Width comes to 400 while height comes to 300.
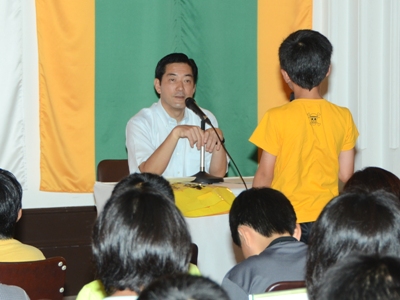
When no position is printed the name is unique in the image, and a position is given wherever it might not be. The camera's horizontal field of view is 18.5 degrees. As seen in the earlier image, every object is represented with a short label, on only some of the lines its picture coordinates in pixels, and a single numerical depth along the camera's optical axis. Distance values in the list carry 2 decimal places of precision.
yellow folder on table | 5.50
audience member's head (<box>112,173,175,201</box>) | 3.97
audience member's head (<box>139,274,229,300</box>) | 1.73
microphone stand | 6.18
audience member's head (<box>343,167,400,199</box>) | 4.26
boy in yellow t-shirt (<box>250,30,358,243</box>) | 5.16
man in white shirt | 6.72
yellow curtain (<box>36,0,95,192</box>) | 8.14
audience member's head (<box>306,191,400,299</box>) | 2.39
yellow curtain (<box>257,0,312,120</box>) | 8.88
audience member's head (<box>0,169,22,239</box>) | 4.51
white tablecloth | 5.64
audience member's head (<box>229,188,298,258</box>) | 4.14
